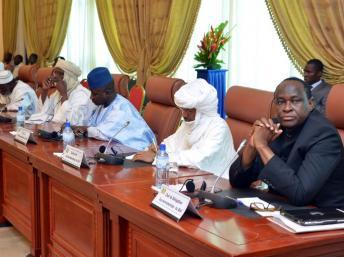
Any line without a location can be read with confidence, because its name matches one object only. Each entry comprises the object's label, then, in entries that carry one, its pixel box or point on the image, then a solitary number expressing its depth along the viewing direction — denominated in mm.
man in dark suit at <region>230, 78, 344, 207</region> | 1893
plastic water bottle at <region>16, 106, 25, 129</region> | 4277
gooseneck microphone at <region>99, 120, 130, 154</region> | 2879
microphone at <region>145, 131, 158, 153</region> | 3706
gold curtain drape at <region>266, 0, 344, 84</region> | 3686
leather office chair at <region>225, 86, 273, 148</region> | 2983
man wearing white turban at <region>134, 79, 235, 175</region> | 2723
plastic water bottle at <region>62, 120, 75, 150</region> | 3229
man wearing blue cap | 3582
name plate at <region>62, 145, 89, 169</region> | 2594
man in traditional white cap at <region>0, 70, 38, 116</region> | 5273
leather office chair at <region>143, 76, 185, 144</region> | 3820
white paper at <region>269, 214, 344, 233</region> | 1610
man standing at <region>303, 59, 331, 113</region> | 3760
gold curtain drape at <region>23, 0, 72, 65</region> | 8070
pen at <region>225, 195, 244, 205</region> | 1952
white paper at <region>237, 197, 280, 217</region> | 1790
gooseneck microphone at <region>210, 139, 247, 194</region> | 2116
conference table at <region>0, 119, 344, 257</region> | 1570
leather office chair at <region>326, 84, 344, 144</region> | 2482
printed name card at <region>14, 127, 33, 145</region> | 3311
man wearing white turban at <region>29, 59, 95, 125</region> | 4320
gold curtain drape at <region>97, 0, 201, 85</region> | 5223
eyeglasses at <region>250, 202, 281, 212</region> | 1834
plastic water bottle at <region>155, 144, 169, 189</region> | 2244
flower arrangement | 4738
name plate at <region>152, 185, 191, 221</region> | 1736
